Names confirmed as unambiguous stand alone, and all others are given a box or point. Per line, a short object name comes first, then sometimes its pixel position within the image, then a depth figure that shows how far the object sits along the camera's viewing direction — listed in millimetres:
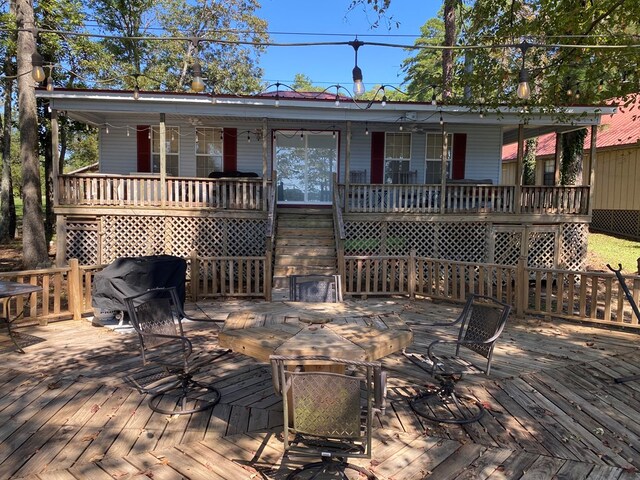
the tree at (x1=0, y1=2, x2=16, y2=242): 17859
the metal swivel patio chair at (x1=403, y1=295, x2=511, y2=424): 4258
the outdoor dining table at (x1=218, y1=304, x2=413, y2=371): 3576
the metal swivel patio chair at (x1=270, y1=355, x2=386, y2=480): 2826
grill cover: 7203
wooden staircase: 10453
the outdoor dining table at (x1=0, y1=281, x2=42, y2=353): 6017
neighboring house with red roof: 20109
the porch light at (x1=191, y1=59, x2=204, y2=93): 6852
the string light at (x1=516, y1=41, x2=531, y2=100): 6997
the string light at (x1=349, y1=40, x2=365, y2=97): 6922
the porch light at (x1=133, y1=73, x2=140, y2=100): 11083
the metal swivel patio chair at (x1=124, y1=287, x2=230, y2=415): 4363
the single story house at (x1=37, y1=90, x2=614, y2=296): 11812
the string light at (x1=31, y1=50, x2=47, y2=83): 7359
